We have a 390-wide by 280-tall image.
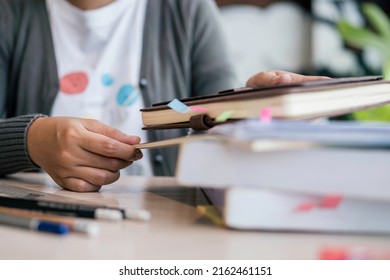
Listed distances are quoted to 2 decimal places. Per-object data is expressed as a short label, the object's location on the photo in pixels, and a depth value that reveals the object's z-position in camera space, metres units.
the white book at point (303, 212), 0.94
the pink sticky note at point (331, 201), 0.93
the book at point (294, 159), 0.90
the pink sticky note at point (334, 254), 0.84
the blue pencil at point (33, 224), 0.93
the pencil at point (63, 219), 0.95
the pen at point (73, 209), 1.02
